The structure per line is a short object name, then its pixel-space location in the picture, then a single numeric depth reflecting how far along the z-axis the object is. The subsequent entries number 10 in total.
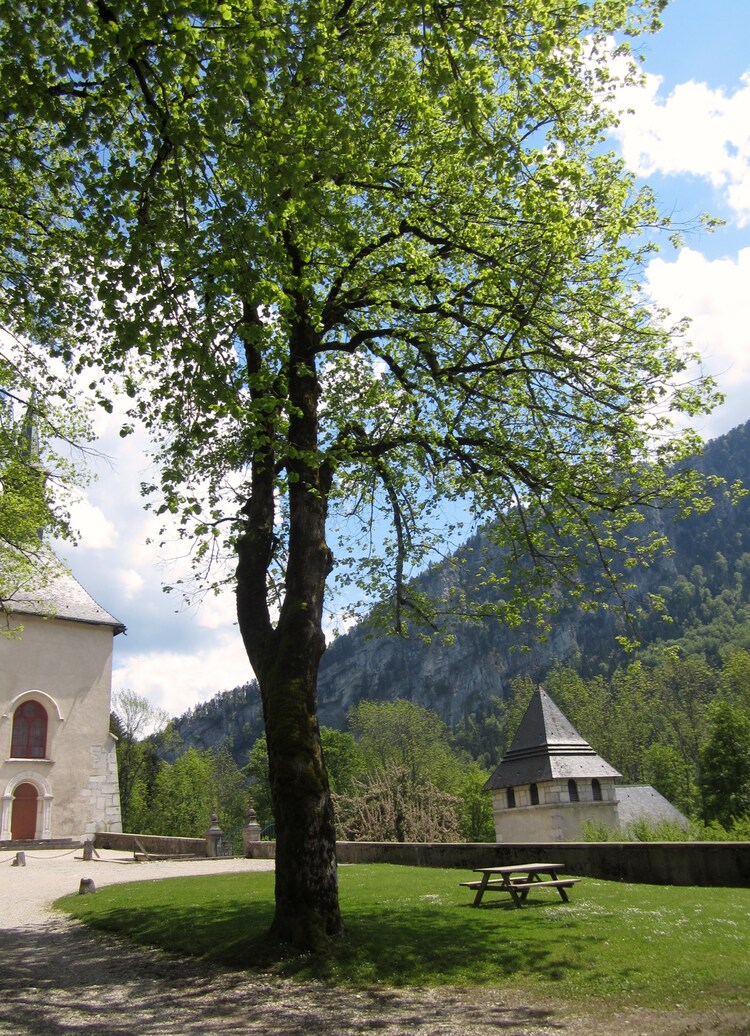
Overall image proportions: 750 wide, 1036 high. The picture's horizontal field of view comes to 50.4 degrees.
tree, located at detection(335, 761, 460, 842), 28.50
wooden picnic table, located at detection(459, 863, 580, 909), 10.48
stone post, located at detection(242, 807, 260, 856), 25.27
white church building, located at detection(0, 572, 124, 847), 31.66
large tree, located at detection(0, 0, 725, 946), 7.66
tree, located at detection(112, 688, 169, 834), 57.31
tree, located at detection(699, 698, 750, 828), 40.72
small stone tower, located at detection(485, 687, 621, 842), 34.19
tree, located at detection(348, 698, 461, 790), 64.56
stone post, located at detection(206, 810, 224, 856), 24.72
